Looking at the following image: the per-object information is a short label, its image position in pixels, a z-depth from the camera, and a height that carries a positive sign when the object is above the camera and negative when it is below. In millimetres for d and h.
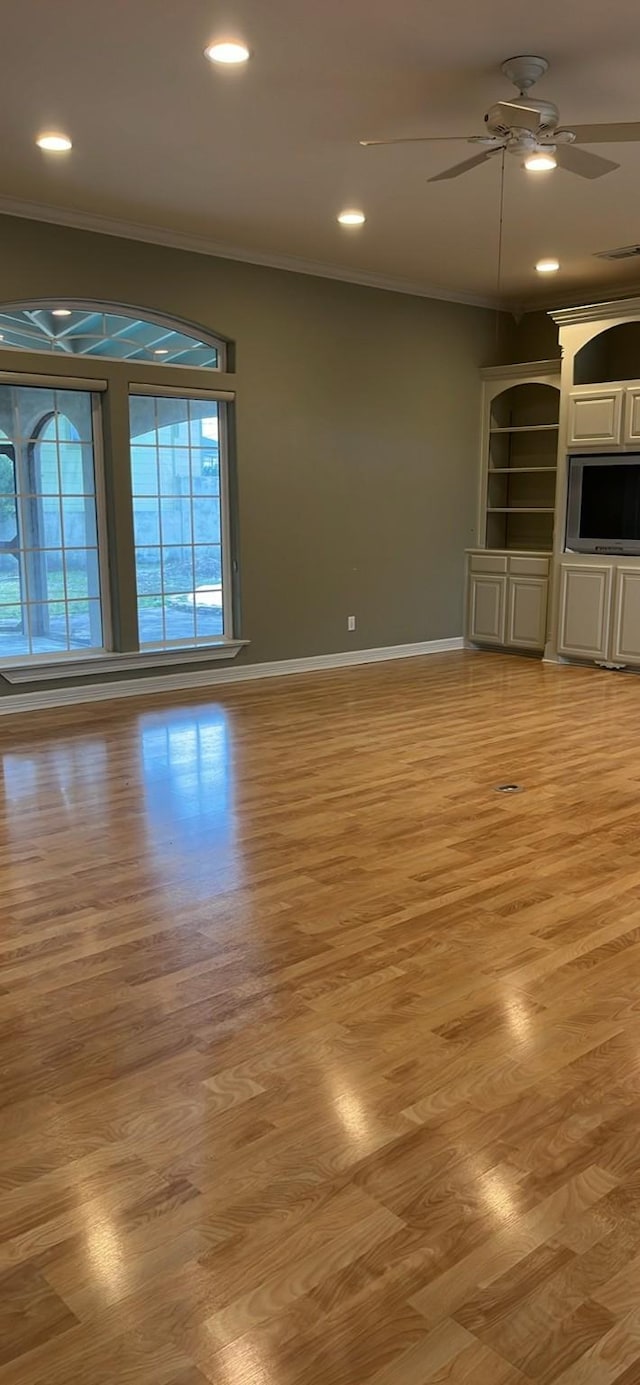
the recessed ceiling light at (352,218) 5680 +1648
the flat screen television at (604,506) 7094 -32
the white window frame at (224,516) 6427 -88
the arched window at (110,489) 5871 +97
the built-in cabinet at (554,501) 7156 +10
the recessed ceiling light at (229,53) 3534 +1624
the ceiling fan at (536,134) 3557 +1395
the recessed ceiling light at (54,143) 4410 +1623
